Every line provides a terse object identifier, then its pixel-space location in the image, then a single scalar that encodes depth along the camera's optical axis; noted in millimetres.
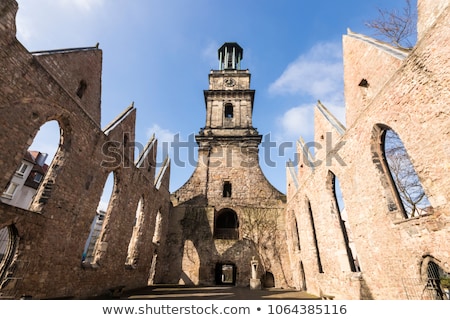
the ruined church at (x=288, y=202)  5359
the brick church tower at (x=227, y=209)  15148
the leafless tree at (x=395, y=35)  10056
